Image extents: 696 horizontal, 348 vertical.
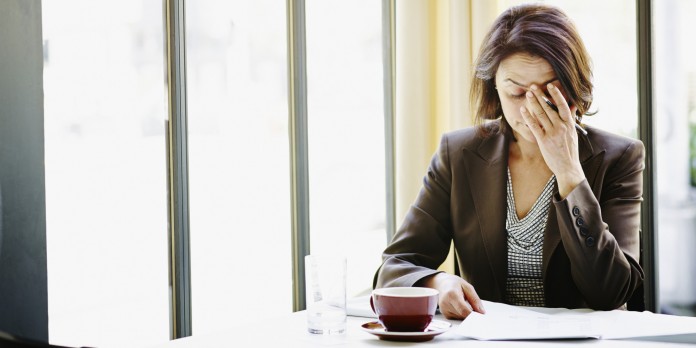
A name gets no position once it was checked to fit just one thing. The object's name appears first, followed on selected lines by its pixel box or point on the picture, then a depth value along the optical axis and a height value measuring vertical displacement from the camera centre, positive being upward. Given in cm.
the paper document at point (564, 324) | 221 -29
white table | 218 -30
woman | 261 -11
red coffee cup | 223 -26
